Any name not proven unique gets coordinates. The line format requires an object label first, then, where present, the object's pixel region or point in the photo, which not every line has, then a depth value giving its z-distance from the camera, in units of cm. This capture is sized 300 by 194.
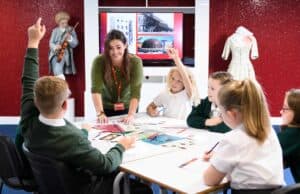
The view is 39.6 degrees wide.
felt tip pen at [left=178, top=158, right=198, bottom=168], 196
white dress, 548
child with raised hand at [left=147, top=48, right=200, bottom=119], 306
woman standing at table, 307
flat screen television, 564
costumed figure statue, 557
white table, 175
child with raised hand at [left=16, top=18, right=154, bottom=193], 186
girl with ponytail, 166
